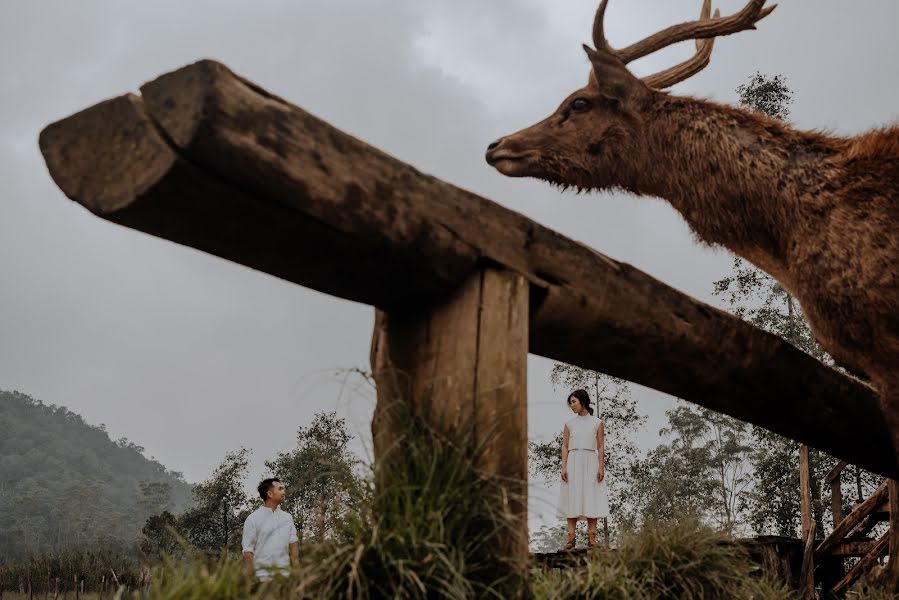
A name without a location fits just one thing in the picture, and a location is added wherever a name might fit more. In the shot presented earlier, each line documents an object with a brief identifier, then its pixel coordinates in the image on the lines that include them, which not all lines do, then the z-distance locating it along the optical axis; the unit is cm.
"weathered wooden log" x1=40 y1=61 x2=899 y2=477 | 180
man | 483
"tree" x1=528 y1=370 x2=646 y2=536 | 2377
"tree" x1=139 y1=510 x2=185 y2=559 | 2611
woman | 706
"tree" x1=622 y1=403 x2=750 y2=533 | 2531
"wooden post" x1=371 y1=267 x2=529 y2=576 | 222
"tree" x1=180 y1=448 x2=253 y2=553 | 3344
